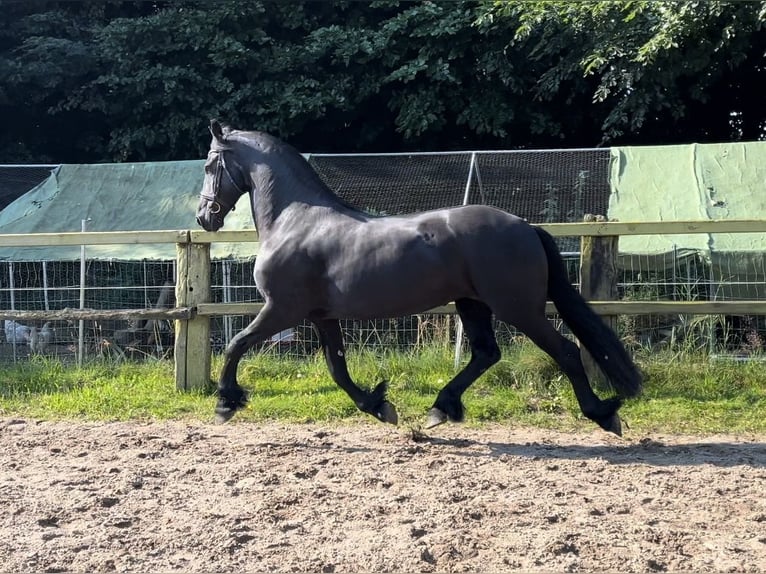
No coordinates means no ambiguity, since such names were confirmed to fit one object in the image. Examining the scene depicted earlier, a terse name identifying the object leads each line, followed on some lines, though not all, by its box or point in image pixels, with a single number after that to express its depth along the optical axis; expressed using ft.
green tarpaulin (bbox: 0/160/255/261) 32.65
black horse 15.80
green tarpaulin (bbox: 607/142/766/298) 27.04
